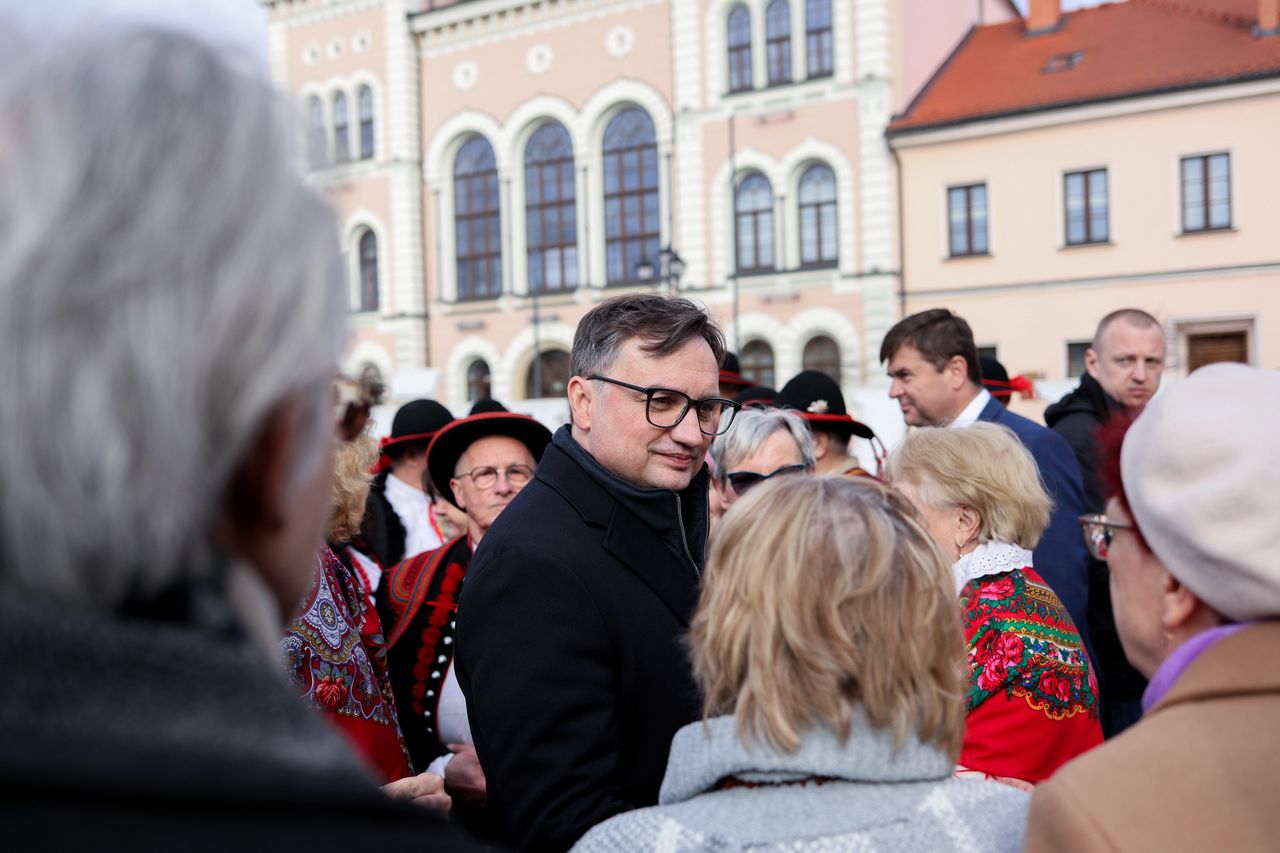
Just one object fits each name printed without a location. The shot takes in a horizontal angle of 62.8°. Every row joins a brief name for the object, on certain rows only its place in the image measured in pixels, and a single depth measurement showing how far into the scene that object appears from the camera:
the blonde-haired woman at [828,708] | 1.46
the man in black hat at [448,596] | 3.21
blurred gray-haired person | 0.64
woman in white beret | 1.27
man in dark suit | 4.15
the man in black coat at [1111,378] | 4.98
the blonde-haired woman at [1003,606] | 2.33
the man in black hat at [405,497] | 5.07
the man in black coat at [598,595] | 1.95
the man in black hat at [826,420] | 4.58
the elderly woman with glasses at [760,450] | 3.80
